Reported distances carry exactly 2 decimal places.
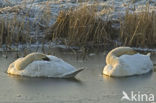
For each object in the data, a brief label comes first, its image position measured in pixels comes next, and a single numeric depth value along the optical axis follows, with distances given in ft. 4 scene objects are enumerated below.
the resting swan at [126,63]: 55.16
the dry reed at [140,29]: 75.02
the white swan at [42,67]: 53.79
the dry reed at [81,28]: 76.12
